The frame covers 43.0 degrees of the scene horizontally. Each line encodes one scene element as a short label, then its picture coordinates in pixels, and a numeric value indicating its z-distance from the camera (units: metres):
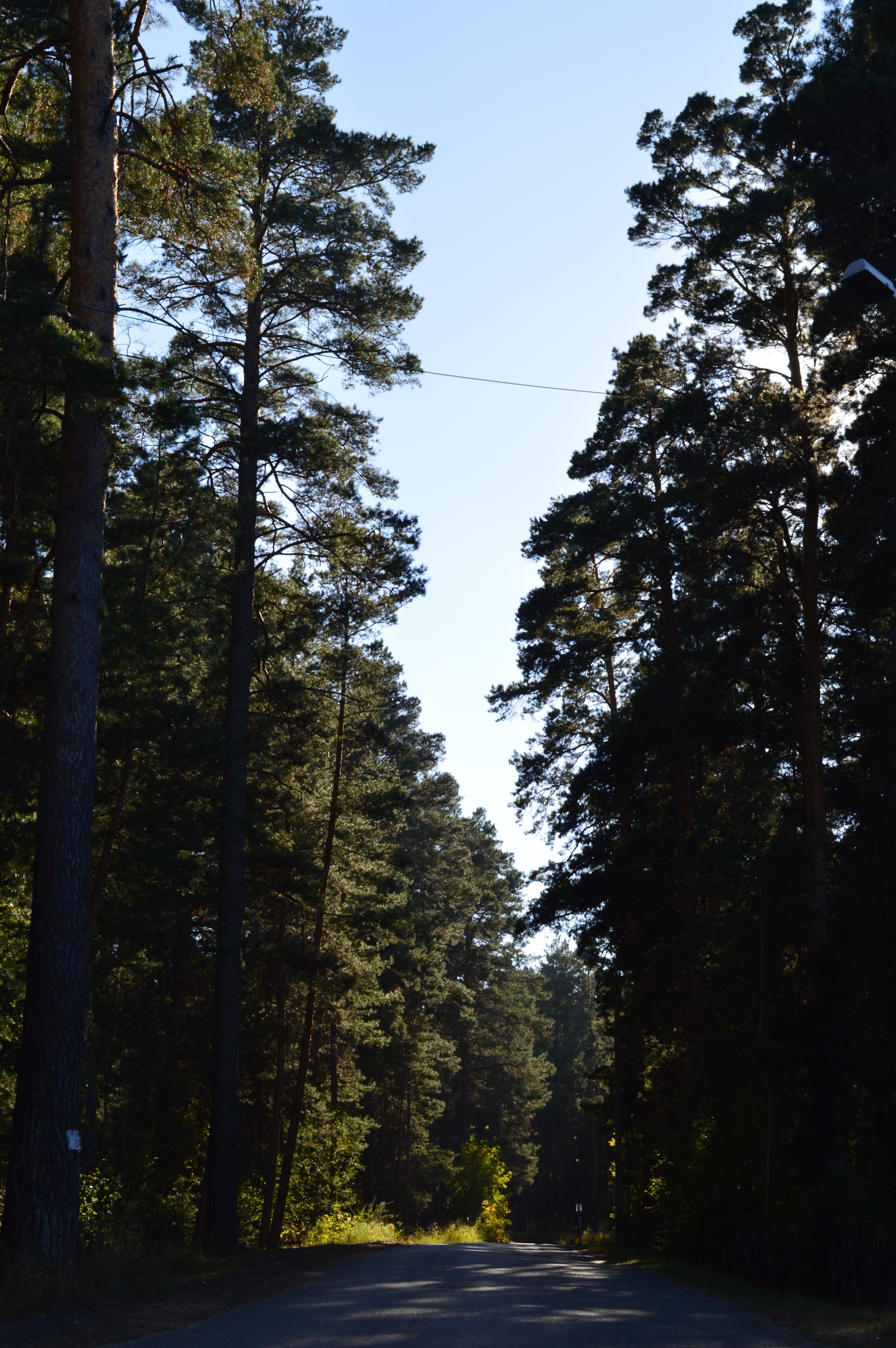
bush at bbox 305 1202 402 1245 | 30.88
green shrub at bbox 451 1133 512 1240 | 51.09
